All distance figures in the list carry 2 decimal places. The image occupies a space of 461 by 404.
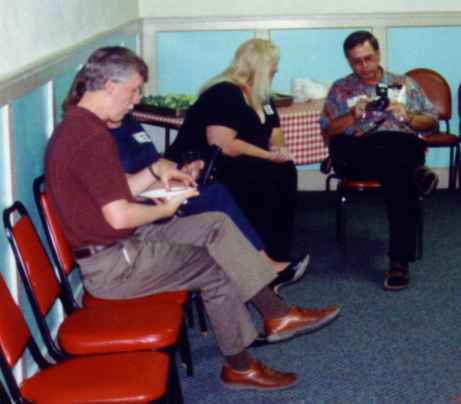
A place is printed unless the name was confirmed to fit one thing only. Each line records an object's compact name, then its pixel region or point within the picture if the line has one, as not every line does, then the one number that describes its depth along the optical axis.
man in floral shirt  4.27
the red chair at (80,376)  2.12
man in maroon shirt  2.66
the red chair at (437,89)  5.87
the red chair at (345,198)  4.50
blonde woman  4.09
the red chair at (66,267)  2.79
